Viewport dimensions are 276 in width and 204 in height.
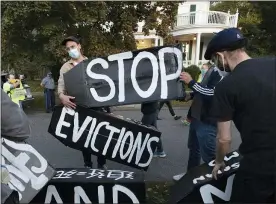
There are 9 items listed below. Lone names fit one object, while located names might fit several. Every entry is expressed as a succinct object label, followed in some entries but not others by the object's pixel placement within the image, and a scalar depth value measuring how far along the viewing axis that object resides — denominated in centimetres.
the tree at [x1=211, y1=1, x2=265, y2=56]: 1527
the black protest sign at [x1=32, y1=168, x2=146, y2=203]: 192
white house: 1661
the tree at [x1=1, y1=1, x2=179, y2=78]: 685
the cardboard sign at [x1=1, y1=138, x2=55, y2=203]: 176
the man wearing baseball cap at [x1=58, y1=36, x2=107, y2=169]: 248
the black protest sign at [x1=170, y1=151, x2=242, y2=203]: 176
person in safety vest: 615
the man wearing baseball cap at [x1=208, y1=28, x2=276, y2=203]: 136
